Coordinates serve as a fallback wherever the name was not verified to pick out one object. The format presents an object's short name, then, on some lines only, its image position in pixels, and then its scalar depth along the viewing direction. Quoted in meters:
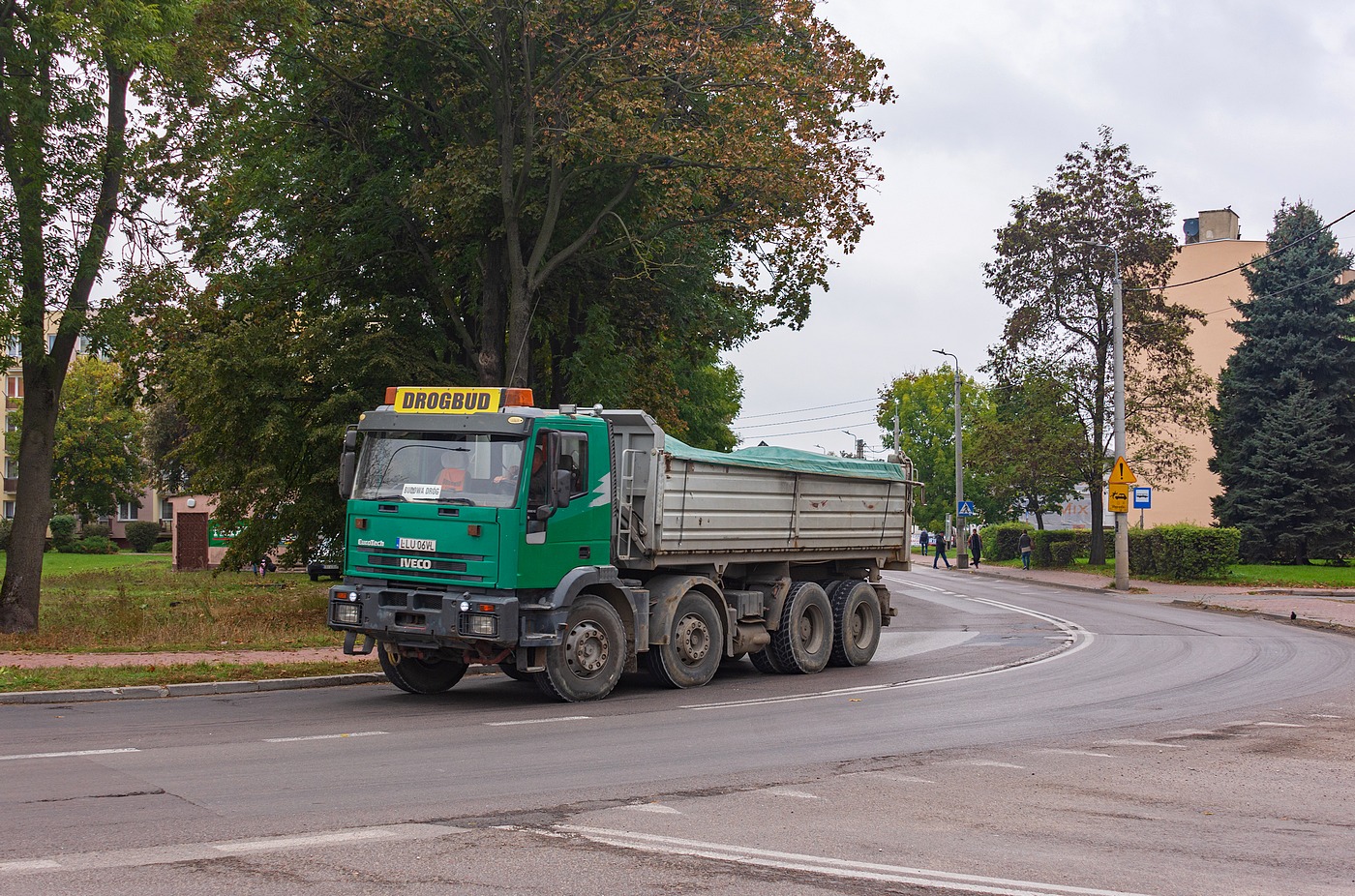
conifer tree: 47.19
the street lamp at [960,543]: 56.42
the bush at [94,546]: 66.38
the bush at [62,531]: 69.12
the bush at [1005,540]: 59.50
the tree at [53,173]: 16.92
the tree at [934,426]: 88.75
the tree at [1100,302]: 48.62
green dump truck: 12.42
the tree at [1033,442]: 48.31
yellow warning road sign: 36.59
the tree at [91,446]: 71.94
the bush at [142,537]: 74.62
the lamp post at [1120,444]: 37.06
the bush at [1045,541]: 54.12
